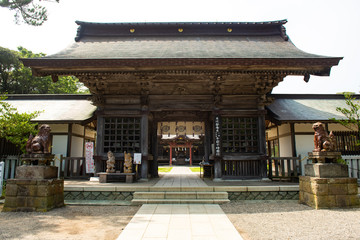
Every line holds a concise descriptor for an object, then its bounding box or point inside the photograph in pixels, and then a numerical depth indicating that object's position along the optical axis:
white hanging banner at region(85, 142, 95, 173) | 10.38
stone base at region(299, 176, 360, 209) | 6.02
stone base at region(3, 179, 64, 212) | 5.84
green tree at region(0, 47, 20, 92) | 26.80
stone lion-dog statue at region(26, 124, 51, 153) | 6.11
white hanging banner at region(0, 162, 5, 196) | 7.31
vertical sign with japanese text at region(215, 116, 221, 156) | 9.48
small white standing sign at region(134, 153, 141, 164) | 9.08
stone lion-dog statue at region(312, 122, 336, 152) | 6.21
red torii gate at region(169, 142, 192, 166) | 29.69
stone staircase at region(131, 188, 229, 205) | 6.84
